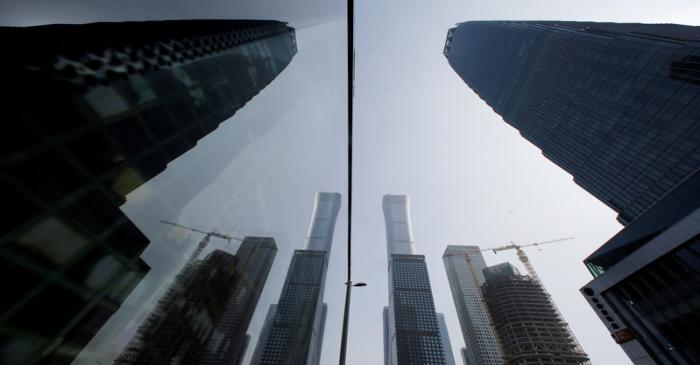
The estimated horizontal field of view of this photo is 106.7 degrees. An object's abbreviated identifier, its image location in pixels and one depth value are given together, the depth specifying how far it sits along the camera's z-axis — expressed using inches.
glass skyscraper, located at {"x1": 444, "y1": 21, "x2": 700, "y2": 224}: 2145.7
